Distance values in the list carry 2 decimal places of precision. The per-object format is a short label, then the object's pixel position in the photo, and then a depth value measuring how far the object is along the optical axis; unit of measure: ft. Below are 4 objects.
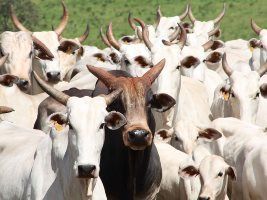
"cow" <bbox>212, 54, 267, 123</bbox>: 76.42
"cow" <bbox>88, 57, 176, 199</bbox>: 58.67
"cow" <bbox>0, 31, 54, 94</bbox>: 75.50
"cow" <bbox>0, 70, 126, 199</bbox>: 48.22
